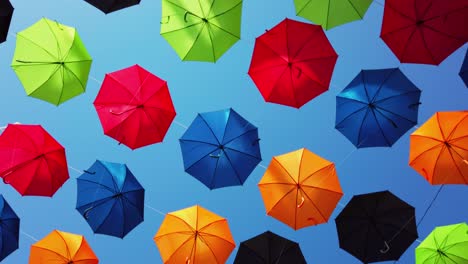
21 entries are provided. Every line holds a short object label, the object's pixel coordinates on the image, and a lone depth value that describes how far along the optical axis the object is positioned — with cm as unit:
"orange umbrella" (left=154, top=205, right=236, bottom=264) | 995
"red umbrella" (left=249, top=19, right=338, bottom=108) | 929
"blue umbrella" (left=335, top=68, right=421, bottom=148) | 945
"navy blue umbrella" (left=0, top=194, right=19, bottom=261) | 1030
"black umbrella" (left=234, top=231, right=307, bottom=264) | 1023
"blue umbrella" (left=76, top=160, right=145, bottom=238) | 1035
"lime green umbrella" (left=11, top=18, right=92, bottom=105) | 962
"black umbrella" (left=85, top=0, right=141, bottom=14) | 923
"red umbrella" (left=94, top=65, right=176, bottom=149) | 962
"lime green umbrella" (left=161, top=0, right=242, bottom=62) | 953
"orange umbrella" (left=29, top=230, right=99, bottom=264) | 1010
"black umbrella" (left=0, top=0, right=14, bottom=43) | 909
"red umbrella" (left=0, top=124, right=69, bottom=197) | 978
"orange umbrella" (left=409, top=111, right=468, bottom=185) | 906
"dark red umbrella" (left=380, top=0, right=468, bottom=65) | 870
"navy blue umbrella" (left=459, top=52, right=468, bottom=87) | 902
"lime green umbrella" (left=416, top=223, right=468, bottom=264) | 966
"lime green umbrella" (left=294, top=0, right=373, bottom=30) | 926
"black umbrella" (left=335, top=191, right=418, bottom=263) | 995
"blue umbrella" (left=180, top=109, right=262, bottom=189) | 1001
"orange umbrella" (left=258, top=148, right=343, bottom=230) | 968
